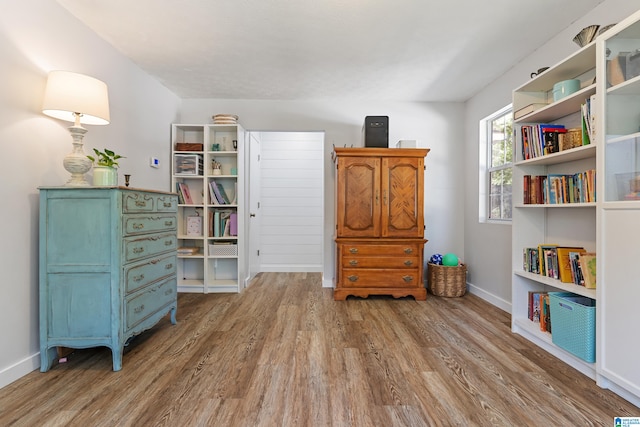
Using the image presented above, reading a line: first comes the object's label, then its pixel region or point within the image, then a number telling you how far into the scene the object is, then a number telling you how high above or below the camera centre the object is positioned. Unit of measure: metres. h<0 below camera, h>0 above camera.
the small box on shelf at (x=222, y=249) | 3.54 -0.41
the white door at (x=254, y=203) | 4.11 +0.18
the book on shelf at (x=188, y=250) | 3.48 -0.43
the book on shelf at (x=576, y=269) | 1.89 -0.34
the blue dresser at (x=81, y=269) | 1.76 -0.33
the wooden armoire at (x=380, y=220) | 3.25 -0.05
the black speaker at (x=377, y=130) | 3.33 +0.96
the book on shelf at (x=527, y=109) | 2.22 +0.81
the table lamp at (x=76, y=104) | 1.75 +0.66
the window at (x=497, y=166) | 3.10 +0.55
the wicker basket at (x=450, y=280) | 3.35 -0.74
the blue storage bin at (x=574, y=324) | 1.67 -0.64
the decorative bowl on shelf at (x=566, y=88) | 1.92 +0.84
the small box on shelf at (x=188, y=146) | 3.52 +0.81
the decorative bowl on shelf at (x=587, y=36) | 1.79 +1.11
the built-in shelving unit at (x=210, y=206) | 3.50 +0.10
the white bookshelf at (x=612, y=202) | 1.48 +0.08
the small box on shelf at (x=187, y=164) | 3.48 +0.59
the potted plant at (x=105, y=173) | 1.89 +0.26
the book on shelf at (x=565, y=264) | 1.96 -0.32
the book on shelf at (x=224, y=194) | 3.60 +0.25
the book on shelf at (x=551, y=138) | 2.10 +0.56
